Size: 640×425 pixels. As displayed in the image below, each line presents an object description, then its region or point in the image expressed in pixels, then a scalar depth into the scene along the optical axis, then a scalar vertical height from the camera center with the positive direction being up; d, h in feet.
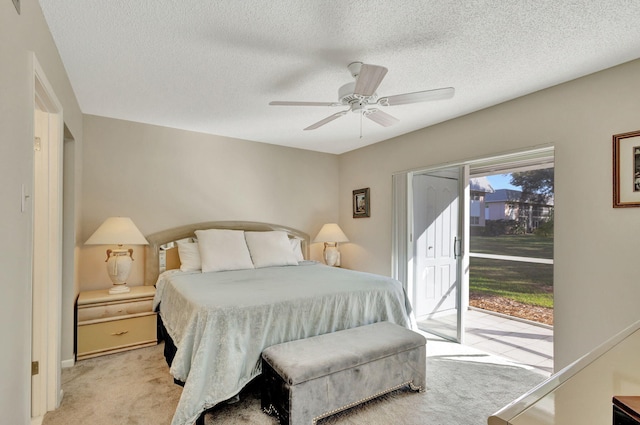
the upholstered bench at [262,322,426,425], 6.08 -3.36
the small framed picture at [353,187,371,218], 15.33 +0.59
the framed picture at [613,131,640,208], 7.11 +1.10
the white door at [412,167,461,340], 13.24 -1.65
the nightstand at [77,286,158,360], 9.49 -3.49
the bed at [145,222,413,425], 6.47 -2.22
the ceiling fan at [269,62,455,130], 6.10 +2.74
